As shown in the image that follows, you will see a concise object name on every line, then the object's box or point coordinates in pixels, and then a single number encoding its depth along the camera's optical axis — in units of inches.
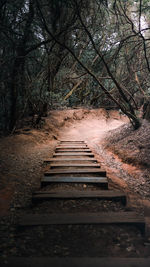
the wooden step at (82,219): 87.3
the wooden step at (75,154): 203.2
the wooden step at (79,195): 109.3
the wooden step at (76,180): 129.0
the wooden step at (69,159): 181.5
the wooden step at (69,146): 243.3
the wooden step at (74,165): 163.5
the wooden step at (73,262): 65.0
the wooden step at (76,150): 222.1
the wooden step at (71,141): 295.0
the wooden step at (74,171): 143.6
